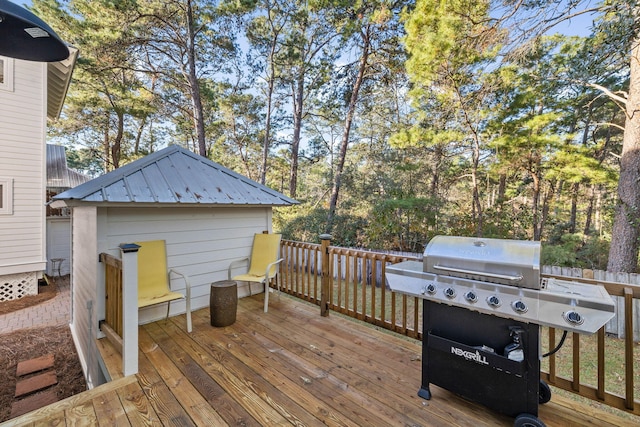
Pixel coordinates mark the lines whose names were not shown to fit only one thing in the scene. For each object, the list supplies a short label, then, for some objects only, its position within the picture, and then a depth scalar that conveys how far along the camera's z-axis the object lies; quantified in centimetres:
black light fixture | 150
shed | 318
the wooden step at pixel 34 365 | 360
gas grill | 159
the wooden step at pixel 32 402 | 295
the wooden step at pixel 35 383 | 323
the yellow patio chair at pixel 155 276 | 338
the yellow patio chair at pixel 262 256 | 435
